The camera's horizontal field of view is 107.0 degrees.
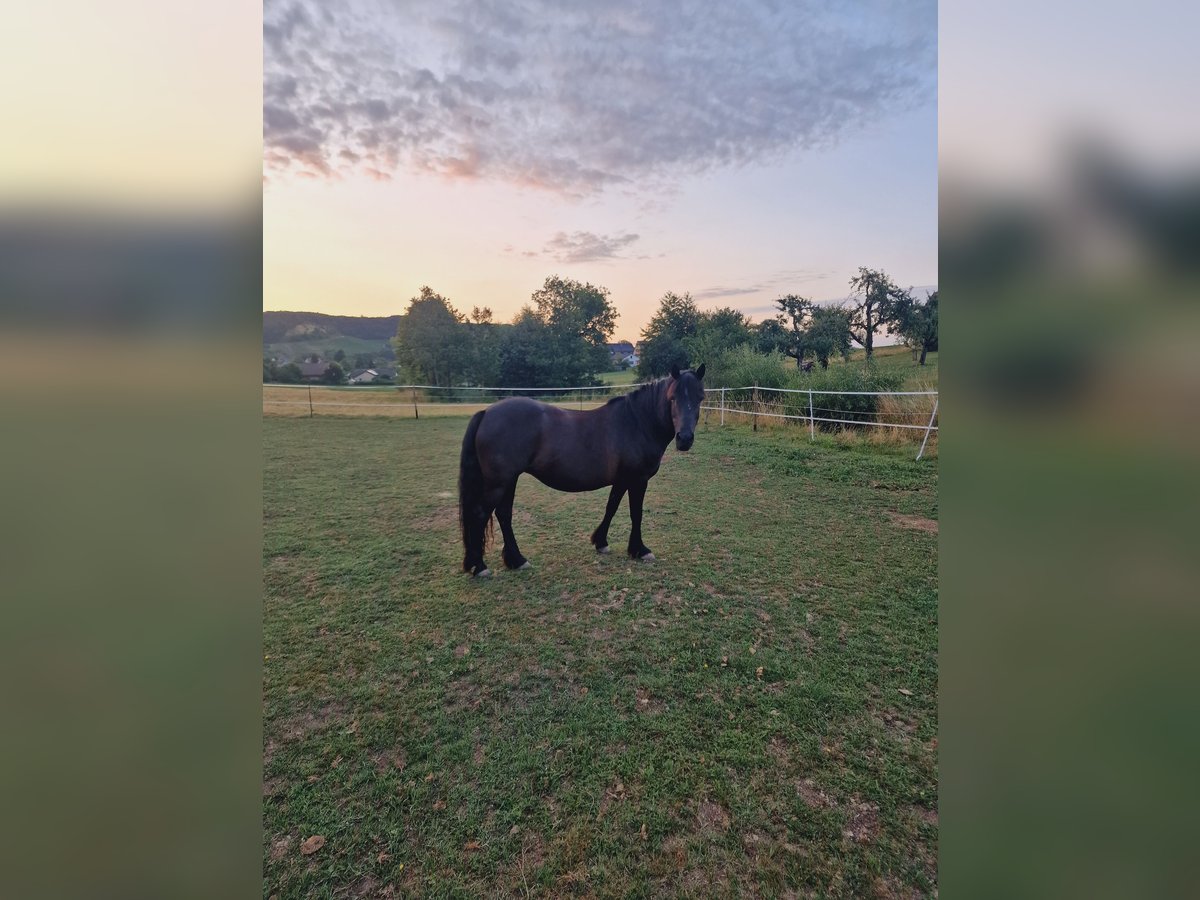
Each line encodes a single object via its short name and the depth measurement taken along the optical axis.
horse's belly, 3.64
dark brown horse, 3.45
